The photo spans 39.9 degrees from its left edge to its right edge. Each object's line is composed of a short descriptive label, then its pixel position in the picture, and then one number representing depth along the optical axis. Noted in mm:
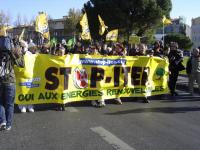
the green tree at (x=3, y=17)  39608
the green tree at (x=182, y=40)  45910
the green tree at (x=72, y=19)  45629
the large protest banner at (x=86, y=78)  6604
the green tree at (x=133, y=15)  31040
